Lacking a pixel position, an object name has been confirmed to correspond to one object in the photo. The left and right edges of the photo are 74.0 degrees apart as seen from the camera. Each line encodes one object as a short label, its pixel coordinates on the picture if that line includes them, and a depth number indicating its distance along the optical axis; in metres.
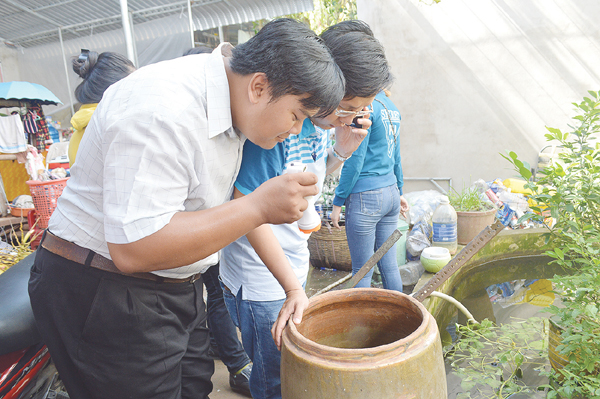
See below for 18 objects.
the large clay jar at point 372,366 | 1.01
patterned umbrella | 5.04
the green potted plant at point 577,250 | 1.49
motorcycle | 1.48
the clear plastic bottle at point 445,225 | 3.70
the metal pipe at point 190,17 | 6.00
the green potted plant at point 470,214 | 3.91
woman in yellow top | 2.36
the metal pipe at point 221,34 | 7.08
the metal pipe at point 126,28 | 3.98
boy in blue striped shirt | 1.43
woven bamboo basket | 3.86
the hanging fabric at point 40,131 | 5.60
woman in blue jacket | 2.74
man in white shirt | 0.91
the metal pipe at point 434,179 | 5.81
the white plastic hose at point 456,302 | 2.35
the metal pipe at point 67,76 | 7.84
